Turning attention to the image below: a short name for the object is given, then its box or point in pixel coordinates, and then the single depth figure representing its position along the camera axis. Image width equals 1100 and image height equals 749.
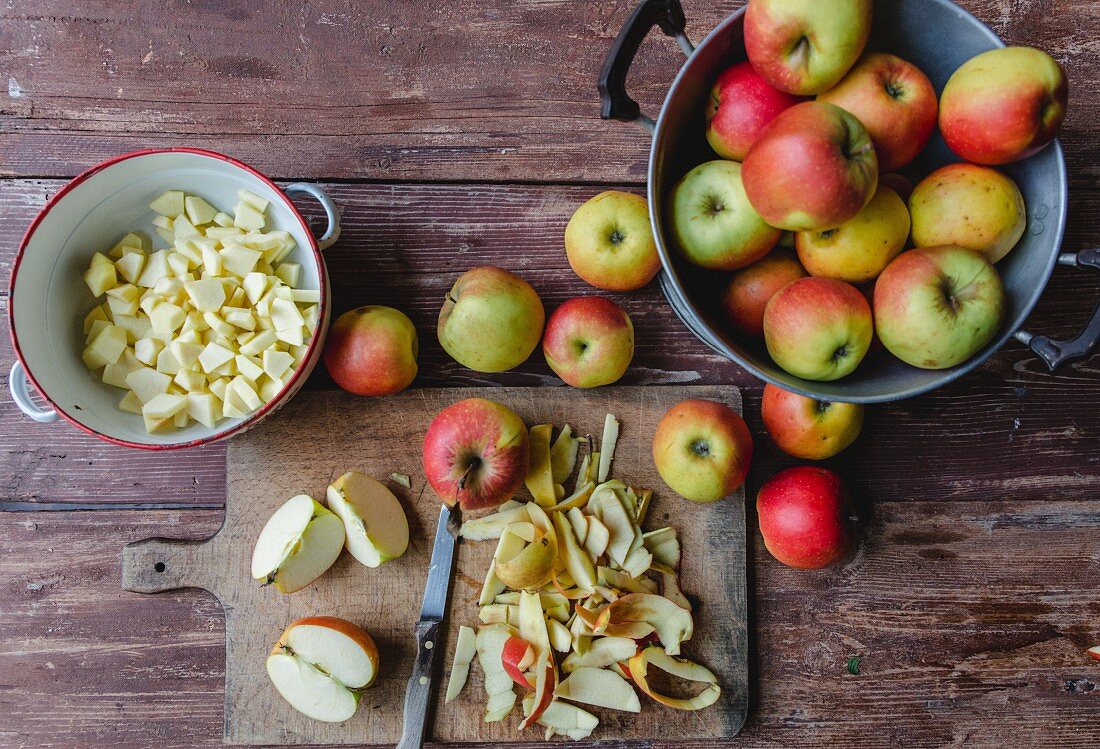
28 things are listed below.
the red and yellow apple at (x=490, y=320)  0.73
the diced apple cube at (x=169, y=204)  0.74
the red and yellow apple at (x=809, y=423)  0.74
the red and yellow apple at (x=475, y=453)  0.74
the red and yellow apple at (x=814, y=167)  0.61
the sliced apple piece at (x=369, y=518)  0.76
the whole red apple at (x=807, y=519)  0.74
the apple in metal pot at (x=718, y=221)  0.66
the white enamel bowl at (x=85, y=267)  0.71
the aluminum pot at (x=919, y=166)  0.63
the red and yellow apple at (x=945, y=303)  0.63
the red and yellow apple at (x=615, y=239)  0.73
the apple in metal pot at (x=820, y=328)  0.64
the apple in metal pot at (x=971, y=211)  0.64
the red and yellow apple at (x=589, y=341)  0.74
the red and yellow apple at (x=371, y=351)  0.74
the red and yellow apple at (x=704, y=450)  0.74
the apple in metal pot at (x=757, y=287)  0.68
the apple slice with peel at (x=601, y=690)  0.76
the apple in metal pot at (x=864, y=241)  0.65
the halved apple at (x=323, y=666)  0.75
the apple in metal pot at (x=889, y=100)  0.64
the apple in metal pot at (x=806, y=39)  0.61
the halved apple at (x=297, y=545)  0.75
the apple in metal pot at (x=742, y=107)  0.65
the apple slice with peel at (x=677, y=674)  0.75
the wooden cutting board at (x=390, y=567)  0.77
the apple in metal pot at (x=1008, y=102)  0.62
